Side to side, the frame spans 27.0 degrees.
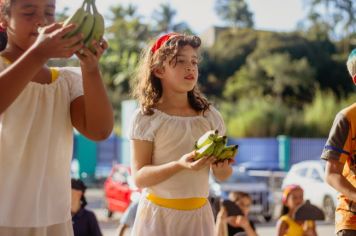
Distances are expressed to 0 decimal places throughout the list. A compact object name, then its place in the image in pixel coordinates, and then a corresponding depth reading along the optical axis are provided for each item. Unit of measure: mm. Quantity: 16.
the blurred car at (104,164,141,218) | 15281
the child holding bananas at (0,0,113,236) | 2631
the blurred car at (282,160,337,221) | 15601
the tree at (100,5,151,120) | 52219
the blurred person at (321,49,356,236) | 3871
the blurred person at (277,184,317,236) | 6656
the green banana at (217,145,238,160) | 3258
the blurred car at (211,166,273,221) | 15370
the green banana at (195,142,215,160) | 3188
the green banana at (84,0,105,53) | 2416
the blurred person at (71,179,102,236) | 6027
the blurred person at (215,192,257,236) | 6332
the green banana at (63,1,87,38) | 2334
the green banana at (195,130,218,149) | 3203
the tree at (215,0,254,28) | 88938
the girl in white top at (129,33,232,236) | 3609
